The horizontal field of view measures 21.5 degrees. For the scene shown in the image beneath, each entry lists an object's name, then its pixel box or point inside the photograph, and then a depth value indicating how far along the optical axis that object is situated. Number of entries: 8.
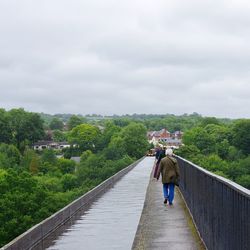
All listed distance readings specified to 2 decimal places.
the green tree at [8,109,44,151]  177.88
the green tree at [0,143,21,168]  148.48
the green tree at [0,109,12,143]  177.75
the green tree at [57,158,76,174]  159.88
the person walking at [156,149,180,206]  16.78
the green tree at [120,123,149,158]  166.62
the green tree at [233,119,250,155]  164.75
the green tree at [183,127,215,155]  176.50
